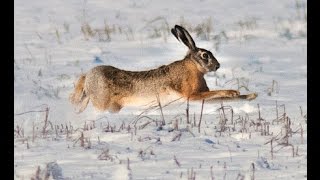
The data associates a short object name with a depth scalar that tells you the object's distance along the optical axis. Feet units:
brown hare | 57.52
